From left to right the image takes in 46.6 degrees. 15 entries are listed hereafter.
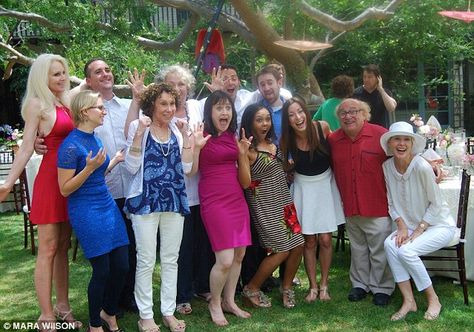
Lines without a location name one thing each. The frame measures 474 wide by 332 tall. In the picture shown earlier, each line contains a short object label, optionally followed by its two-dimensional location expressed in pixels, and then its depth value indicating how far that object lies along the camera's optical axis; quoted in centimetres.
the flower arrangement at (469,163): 454
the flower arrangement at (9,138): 806
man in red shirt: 413
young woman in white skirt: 410
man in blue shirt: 436
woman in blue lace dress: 320
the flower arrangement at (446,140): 488
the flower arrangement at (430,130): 483
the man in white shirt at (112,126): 381
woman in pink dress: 375
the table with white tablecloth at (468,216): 439
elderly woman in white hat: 387
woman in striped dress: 392
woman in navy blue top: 347
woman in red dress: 335
